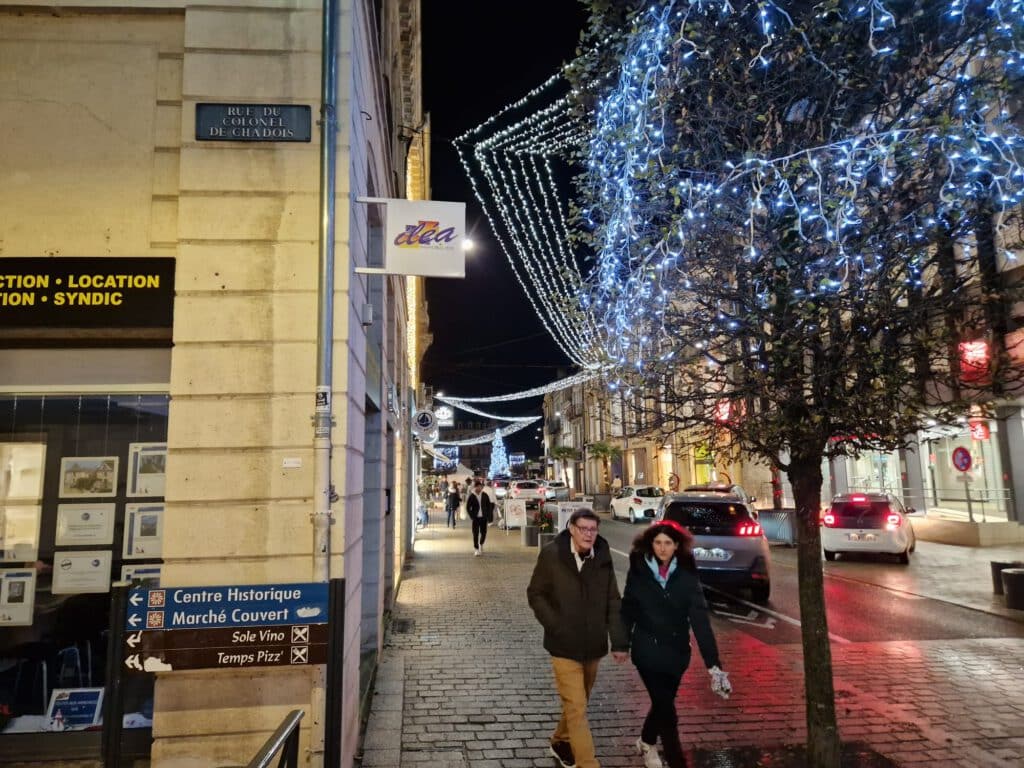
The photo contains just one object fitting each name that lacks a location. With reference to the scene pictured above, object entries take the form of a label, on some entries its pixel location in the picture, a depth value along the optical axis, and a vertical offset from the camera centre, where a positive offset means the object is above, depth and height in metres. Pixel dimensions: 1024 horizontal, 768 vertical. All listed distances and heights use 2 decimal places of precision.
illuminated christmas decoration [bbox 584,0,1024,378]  4.55 +2.18
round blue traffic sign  16.14 +0.23
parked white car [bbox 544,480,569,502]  33.47 -0.60
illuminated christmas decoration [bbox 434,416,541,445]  59.02 +4.71
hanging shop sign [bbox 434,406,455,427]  35.42 +3.51
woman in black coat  4.59 -0.98
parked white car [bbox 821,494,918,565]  15.16 -1.21
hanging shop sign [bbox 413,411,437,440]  17.81 +1.48
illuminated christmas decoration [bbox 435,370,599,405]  28.73 +4.11
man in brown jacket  4.55 -0.90
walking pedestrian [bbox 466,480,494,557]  16.80 -0.77
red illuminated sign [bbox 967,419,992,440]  17.00 +0.88
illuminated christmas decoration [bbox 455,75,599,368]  6.38 +3.97
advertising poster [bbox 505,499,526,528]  23.42 -1.12
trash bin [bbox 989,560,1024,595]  10.79 -1.59
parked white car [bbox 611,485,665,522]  30.28 -1.13
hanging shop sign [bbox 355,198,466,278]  4.90 +1.71
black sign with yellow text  4.65 +1.26
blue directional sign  3.96 -0.68
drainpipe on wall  4.24 +0.88
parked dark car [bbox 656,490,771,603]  10.74 -1.01
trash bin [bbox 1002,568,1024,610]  9.88 -1.69
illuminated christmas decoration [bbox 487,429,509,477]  80.69 +2.14
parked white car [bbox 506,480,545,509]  30.73 -0.52
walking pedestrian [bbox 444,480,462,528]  27.38 -0.81
